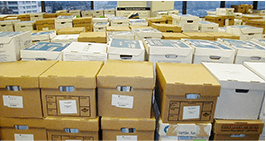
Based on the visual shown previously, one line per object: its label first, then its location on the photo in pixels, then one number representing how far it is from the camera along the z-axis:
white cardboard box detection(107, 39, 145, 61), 1.35
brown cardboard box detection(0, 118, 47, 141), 1.14
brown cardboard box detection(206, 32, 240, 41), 2.08
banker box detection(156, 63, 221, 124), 1.02
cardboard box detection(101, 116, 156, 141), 1.11
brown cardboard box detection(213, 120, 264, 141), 1.13
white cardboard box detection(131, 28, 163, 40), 2.13
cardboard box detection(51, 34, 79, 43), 2.02
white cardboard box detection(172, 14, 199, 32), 2.82
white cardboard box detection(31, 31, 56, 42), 2.14
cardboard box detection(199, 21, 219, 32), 2.84
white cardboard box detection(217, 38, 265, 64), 1.40
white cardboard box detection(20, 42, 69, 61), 1.35
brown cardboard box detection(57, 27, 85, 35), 2.37
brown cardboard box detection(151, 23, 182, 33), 2.49
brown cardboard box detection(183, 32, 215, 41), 2.07
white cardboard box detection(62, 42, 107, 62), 1.35
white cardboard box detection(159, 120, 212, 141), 1.10
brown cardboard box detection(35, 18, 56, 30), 3.14
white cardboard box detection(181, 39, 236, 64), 1.39
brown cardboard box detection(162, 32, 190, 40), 2.03
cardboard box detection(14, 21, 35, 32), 3.09
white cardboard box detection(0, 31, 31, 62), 1.30
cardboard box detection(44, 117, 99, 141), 1.10
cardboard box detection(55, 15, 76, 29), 3.11
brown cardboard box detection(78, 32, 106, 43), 1.95
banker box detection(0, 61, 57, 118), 1.05
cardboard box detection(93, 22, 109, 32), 3.05
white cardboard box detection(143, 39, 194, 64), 1.35
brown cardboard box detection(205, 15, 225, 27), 3.90
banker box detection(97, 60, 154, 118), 1.05
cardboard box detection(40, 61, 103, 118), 1.03
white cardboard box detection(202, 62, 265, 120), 1.06
